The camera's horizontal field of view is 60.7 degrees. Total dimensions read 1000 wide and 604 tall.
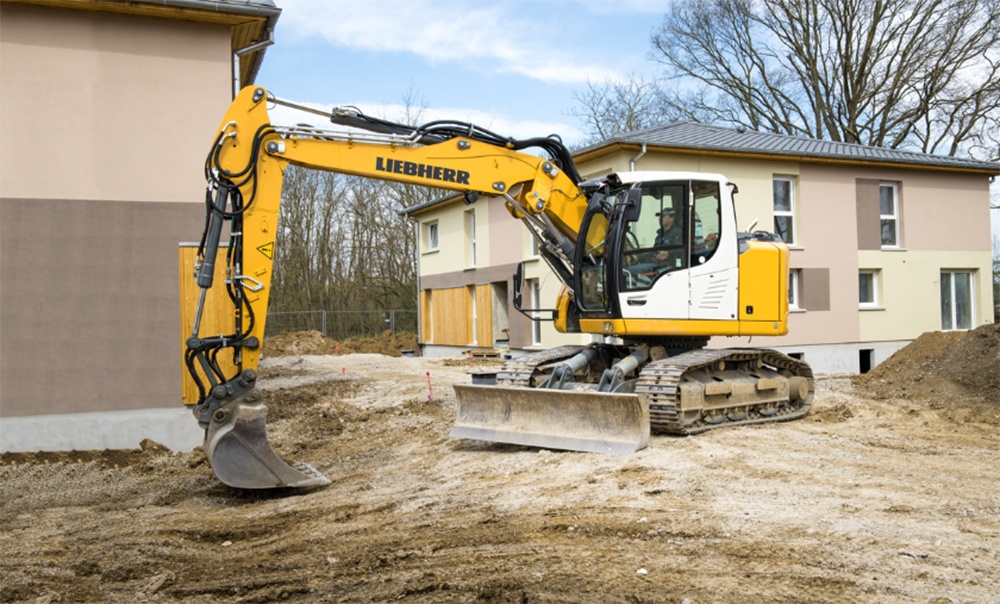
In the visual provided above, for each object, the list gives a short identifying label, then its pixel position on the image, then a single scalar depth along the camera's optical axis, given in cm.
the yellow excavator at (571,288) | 686
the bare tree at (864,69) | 2891
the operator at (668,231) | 917
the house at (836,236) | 1839
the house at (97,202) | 941
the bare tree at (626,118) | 3384
